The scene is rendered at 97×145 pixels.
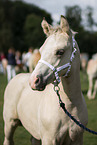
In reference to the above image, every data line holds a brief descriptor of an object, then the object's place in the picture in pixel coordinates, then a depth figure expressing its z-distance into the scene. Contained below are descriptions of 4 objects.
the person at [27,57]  19.00
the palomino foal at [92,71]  10.57
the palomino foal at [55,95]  2.35
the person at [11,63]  13.36
